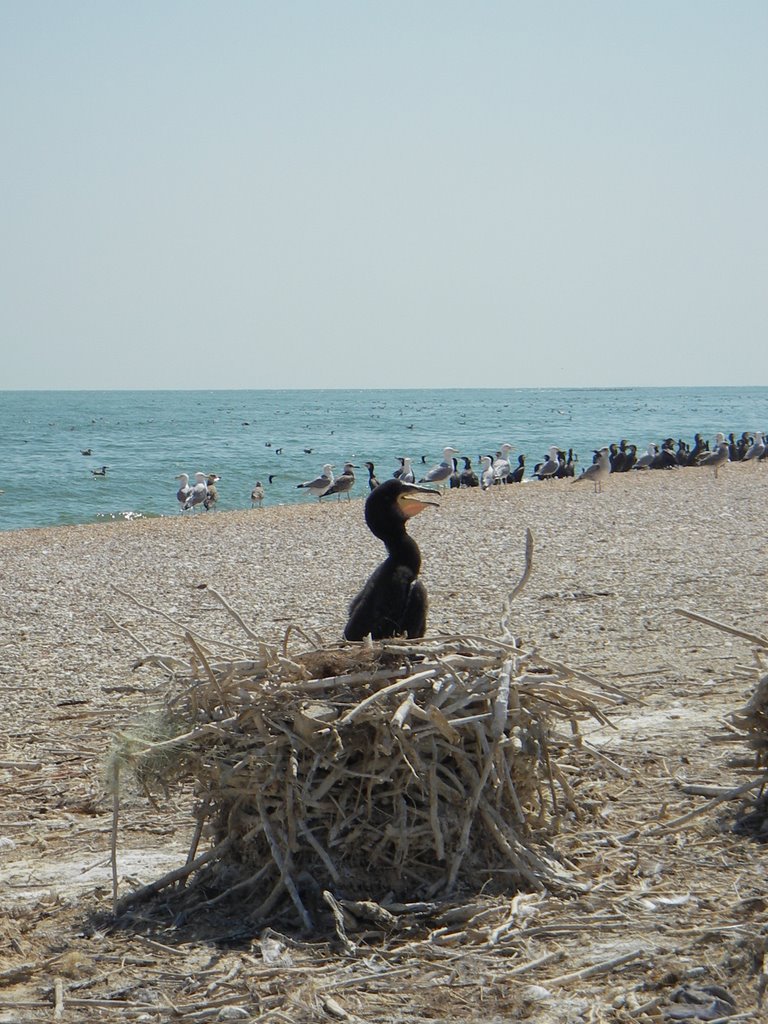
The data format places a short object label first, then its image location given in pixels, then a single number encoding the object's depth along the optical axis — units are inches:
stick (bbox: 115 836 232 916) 185.2
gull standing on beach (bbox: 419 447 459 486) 1238.9
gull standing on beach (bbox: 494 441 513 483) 1276.1
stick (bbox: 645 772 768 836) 202.2
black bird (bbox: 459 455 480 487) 1304.1
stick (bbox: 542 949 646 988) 151.0
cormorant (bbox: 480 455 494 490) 1203.2
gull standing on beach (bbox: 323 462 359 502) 1174.3
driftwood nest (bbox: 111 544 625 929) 179.0
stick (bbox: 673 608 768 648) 207.9
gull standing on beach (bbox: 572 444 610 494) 1121.4
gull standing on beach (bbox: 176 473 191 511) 1221.7
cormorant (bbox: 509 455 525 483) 1364.4
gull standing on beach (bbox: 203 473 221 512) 1233.1
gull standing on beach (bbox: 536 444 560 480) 1350.9
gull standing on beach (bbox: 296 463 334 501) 1196.5
